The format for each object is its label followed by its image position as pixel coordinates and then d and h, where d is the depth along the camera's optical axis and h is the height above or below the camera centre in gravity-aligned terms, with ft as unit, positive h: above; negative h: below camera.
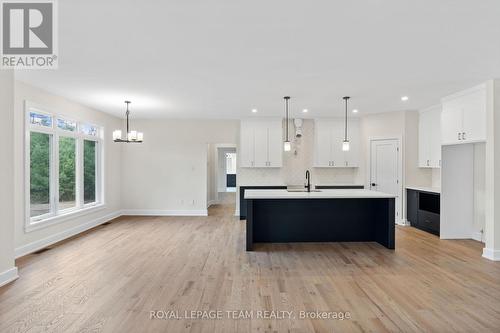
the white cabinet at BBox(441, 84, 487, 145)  14.56 +2.68
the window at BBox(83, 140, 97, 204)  20.72 -0.44
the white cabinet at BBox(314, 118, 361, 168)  24.52 +1.82
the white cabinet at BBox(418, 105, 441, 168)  19.65 +1.97
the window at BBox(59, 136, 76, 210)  17.80 -0.52
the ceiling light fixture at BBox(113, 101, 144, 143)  18.21 +1.84
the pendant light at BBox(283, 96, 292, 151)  17.49 +1.36
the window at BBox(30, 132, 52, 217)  15.29 -0.50
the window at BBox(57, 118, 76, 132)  17.52 +2.55
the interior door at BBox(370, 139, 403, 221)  21.75 -0.22
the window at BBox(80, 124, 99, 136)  20.24 +2.58
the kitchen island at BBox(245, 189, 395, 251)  16.47 -3.16
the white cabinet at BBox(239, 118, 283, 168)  24.72 +1.89
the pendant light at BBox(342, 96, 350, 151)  17.46 +1.26
